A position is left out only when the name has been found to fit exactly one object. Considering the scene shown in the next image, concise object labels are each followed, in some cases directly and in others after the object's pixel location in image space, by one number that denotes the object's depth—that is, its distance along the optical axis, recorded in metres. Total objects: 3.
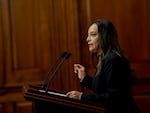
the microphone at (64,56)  6.08
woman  5.84
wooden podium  5.66
